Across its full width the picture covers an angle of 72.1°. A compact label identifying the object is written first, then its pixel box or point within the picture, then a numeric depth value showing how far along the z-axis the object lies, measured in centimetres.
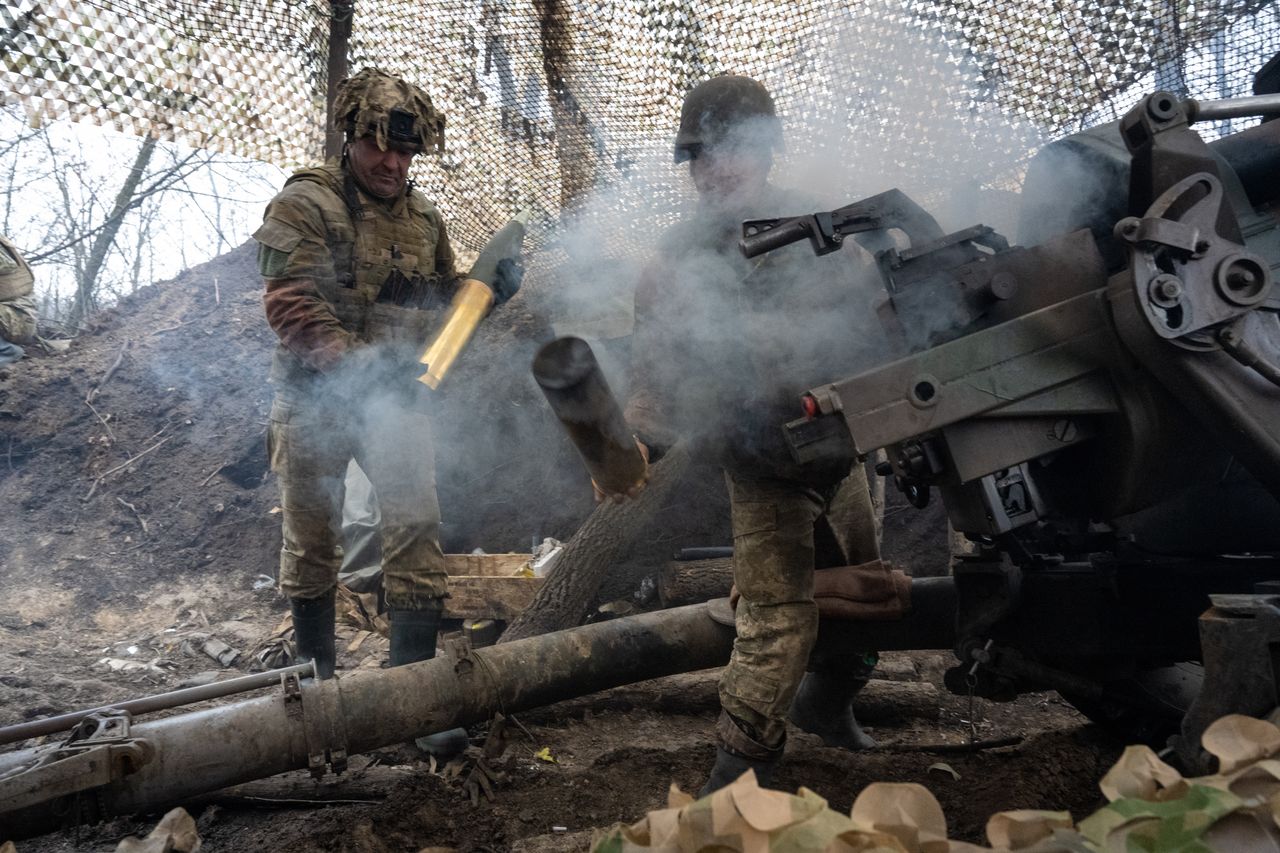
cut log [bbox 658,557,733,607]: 462
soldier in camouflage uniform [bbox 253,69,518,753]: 353
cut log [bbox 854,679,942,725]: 377
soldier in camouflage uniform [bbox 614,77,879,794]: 258
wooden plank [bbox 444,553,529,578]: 511
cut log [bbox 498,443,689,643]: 421
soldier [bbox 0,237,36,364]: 755
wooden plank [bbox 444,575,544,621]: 474
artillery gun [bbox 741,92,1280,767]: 183
